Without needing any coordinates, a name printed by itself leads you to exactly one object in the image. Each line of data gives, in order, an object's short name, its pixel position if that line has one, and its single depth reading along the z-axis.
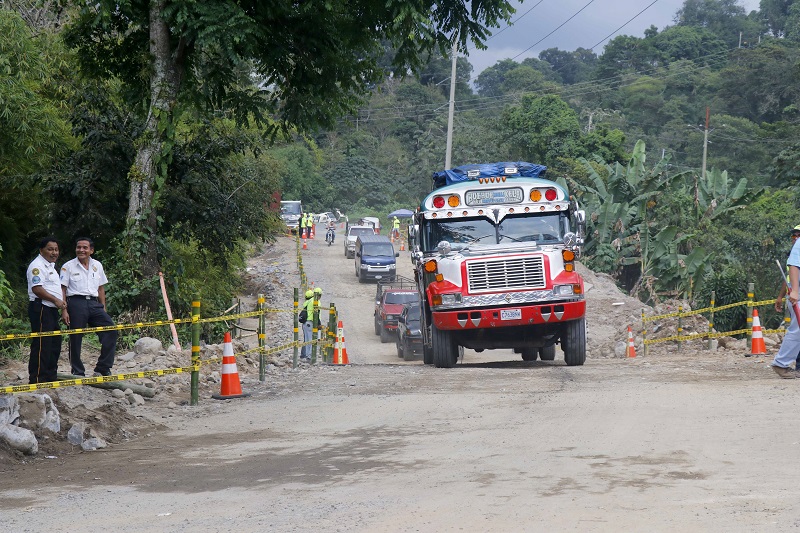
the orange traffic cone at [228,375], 13.28
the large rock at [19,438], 9.05
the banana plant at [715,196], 42.97
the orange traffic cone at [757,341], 18.80
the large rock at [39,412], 9.61
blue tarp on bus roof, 18.69
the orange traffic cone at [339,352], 23.12
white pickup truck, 58.59
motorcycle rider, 65.44
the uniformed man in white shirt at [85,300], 12.38
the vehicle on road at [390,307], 33.66
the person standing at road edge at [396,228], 70.63
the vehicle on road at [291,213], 68.19
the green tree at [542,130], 62.94
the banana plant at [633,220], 37.75
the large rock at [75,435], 9.70
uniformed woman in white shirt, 11.45
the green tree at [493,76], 164.25
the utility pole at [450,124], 43.66
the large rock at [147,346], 17.45
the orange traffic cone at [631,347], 25.31
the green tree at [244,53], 16.52
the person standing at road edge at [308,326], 22.21
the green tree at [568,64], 184.00
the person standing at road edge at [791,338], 12.99
